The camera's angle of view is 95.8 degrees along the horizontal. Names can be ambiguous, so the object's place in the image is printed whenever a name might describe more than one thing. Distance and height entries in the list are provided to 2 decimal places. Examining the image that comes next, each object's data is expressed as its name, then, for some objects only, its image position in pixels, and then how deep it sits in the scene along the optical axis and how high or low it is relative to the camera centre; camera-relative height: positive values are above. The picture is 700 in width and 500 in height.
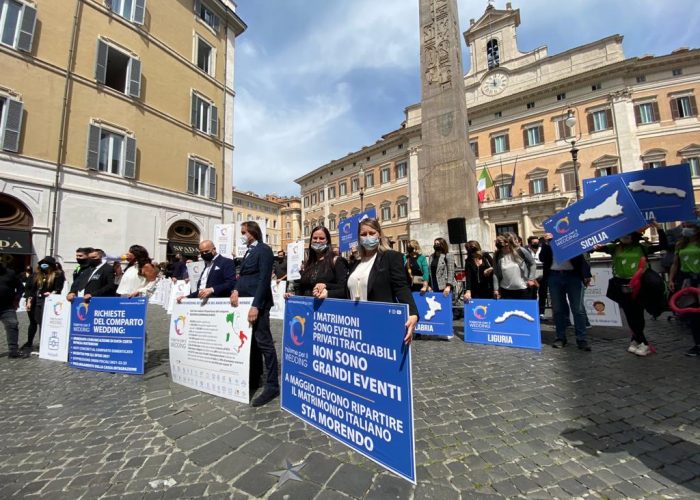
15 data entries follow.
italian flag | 22.70 +7.41
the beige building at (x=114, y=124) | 11.90 +7.67
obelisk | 9.76 +4.73
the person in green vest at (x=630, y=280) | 4.22 -0.02
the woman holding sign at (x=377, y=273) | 2.47 +0.10
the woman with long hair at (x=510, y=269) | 5.17 +0.21
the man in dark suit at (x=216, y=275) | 3.79 +0.17
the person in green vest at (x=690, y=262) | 4.14 +0.22
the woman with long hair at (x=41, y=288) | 5.51 +0.09
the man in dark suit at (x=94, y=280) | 4.62 +0.17
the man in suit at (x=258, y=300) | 3.19 -0.12
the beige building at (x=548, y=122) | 25.02 +14.36
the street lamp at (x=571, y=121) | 13.36 +6.73
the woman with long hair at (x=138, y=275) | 4.65 +0.24
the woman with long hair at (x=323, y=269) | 3.12 +0.18
